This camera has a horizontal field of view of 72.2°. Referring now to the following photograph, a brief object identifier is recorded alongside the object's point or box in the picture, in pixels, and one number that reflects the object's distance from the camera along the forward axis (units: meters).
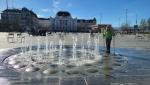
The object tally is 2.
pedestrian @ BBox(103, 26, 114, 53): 7.46
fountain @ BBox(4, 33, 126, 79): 3.96
